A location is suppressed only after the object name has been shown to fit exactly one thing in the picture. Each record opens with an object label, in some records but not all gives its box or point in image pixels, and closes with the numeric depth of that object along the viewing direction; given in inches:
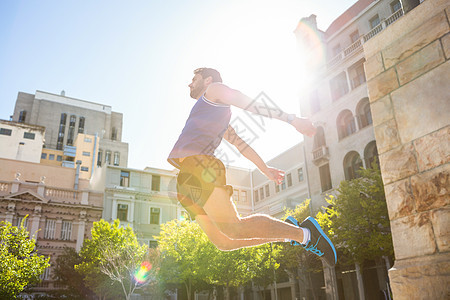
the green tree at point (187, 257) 892.0
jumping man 111.2
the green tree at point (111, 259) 946.7
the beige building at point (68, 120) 2369.6
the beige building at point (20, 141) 1798.7
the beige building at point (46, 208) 1202.0
